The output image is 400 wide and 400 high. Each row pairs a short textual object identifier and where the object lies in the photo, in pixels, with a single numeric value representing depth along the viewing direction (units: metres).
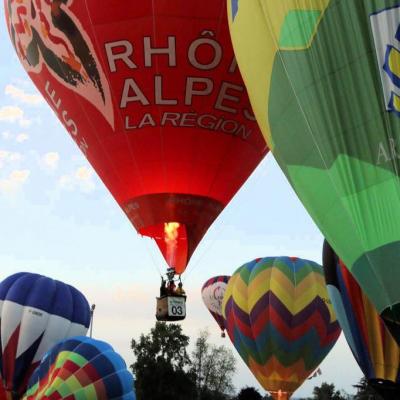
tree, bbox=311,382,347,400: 60.72
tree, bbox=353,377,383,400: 44.89
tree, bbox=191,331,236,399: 41.38
